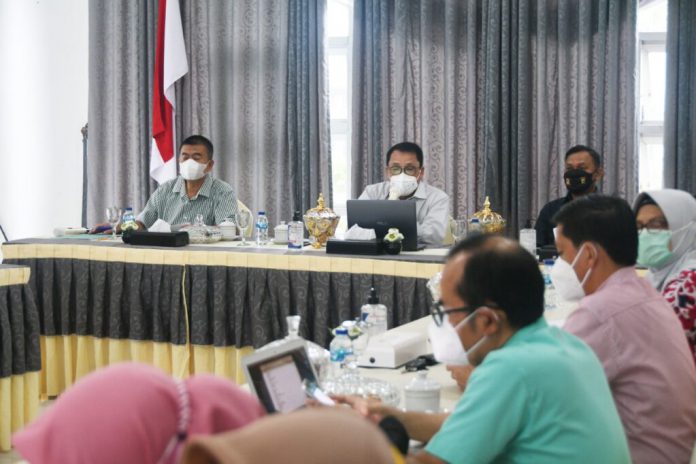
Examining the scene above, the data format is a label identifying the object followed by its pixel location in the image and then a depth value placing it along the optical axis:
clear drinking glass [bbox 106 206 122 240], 5.05
